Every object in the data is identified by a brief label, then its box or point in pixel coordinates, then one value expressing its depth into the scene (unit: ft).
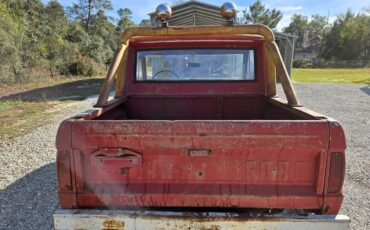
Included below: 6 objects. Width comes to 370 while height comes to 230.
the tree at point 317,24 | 293.43
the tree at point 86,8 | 122.21
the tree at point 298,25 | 290.15
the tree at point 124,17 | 153.71
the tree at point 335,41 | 201.95
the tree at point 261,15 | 179.42
